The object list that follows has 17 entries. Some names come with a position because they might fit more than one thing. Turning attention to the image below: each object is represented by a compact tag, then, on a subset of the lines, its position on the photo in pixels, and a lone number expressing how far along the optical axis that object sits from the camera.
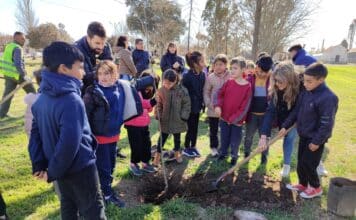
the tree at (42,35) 33.78
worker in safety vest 7.67
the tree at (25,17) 39.28
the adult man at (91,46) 3.38
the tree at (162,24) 13.15
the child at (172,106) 4.75
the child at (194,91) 5.15
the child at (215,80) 5.13
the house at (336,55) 76.56
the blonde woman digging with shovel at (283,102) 4.21
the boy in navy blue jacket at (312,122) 3.57
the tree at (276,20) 14.60
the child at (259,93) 4.71
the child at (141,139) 4.45
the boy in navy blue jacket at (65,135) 2.21
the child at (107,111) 3.22
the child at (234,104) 4.71
